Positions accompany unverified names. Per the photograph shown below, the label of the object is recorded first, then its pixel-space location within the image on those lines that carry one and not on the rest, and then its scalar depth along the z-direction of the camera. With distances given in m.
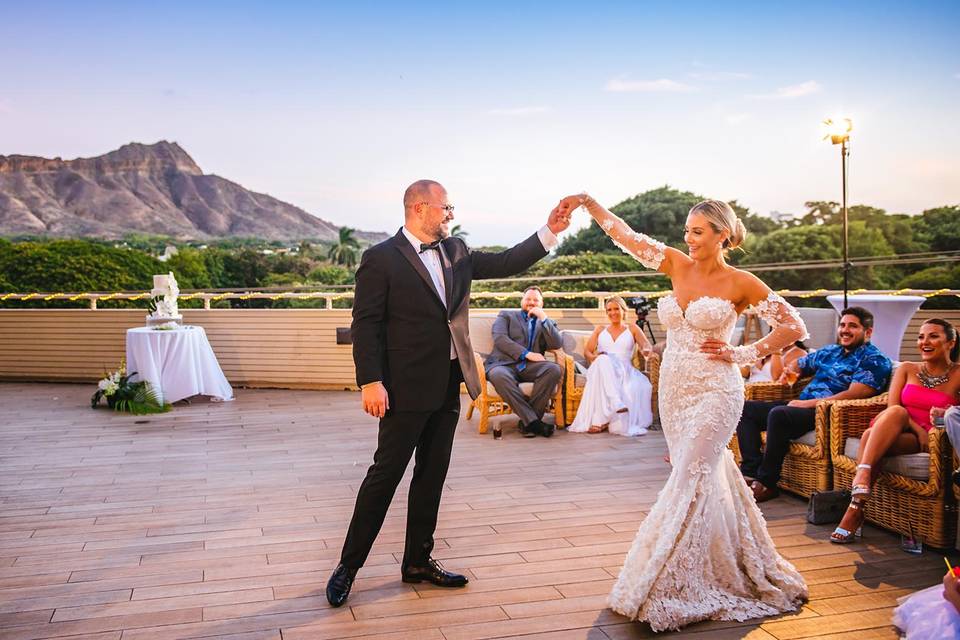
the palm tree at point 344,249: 32.80
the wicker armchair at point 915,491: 3.54
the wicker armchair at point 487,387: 6.66
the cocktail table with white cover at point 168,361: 8.14
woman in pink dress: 3.72
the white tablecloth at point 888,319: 5.85
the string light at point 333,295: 7.95
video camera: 7.49
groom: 2.88
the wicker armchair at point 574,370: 6.90
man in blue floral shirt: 4.47
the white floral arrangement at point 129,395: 7.85
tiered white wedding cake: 8.55
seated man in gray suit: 6.59
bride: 2.84
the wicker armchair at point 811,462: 4.25
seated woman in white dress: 6.66
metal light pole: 6.65
